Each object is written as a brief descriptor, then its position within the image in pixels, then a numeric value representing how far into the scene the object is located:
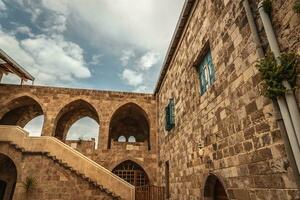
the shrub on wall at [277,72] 2.38
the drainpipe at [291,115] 2.20
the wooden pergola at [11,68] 11.78
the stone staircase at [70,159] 8.43
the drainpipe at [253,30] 2.90
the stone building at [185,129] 2.88
